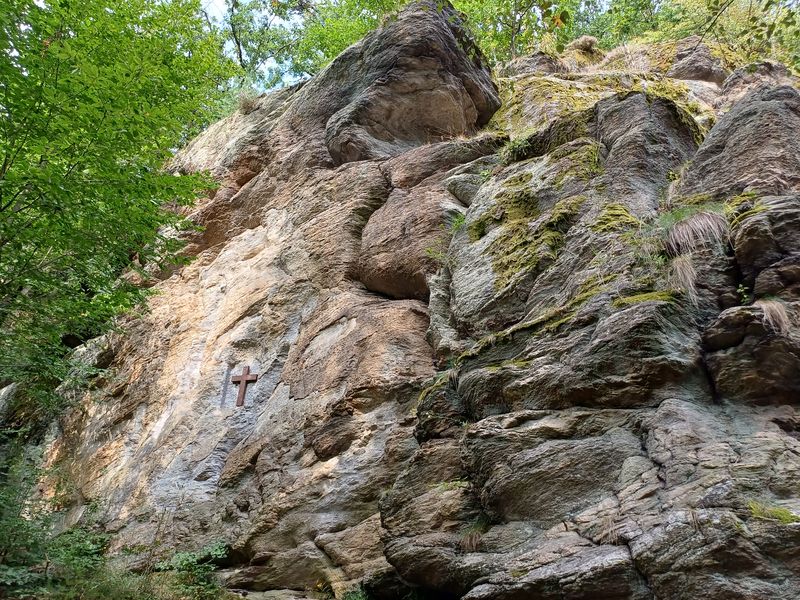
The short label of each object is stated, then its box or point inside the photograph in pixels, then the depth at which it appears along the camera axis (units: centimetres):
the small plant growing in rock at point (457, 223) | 879
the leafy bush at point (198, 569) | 702
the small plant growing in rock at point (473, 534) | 497
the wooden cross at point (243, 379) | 958
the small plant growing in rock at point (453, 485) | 556
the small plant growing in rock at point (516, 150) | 924
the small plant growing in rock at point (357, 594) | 585
